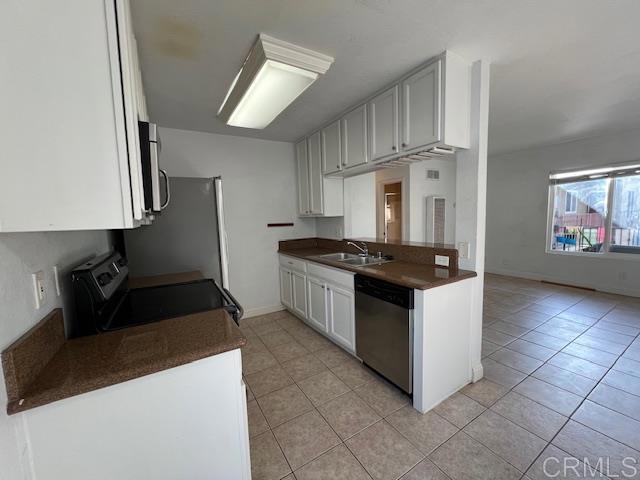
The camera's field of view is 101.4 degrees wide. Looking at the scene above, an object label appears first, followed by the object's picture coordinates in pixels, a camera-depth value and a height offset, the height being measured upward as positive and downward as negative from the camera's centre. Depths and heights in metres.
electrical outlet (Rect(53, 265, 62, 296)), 1.09 -0.24
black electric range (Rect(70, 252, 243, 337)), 1.17 -0.49
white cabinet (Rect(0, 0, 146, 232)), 0.68 +0.29
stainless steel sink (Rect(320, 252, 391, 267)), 2.89 -0.52
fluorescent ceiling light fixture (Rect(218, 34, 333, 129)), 1.67 +0.99
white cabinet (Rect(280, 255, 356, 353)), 2.46 -0.90
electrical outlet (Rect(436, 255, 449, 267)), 2.22 -0.42
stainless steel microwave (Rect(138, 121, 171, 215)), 0.98 +0.22
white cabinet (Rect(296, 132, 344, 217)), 3.36 +0.40
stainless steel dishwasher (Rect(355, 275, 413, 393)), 1.85 -0.89
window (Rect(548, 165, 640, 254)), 3.98 -0.06
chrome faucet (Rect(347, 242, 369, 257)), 3.11 -0.42
